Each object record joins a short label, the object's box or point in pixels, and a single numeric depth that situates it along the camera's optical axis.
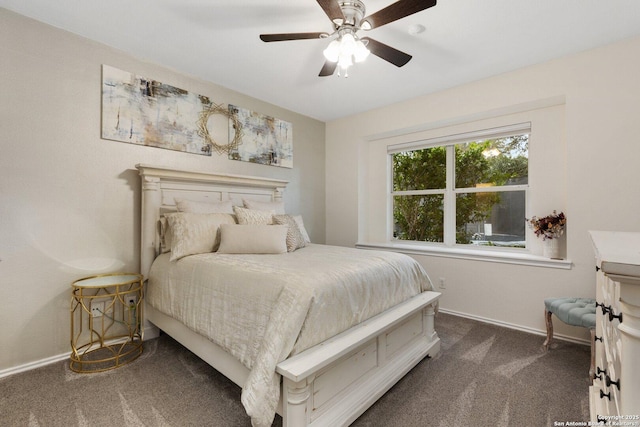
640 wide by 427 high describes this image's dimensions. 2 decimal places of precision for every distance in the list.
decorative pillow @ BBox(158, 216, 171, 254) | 2.51
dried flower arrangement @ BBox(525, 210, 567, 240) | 2.63
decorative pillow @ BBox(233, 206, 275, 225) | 2.68
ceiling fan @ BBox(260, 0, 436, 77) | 1.64
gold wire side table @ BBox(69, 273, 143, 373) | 2.11
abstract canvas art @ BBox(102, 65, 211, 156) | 2.45
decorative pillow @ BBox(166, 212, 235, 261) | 2.28
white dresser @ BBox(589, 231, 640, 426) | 0.61
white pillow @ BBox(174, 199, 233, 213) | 2.60
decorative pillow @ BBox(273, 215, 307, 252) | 2.69
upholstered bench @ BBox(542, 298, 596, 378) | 1.94
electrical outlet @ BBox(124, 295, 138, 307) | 2.46
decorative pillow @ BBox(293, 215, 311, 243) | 3.02
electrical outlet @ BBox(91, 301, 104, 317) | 2.33
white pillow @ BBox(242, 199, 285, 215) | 3.00
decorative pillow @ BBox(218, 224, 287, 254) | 2.34
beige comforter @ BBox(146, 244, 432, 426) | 1.37
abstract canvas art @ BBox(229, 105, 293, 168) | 3.33
